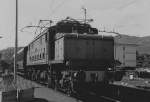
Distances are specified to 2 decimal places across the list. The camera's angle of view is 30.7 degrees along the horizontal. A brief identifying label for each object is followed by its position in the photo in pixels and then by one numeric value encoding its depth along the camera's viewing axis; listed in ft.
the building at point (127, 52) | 211.61
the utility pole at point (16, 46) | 46.66
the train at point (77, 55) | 41.88
